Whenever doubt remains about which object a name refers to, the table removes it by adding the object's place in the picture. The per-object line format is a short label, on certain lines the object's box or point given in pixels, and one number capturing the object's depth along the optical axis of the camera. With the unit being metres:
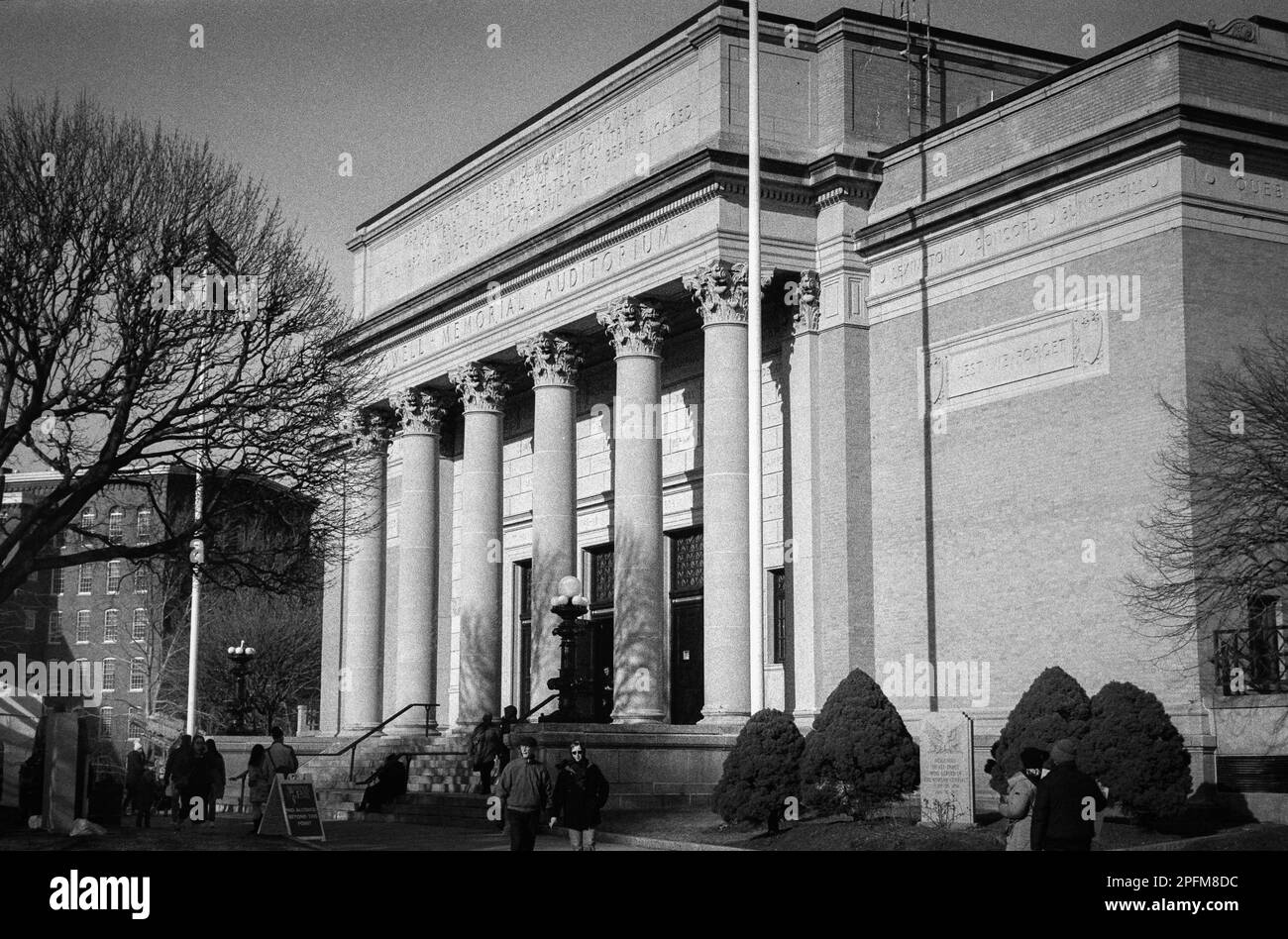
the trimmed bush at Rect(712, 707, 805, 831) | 27.11
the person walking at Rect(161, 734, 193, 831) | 34.06
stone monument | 25.80
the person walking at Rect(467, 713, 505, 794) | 33.58
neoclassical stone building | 30.45
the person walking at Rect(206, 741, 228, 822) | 34.91
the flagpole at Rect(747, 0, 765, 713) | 31.34
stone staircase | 35.34
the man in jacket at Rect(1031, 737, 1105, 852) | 14.37
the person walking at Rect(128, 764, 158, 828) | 35.12
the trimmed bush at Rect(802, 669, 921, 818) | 26.84
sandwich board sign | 27.73
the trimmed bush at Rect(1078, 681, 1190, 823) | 24.06
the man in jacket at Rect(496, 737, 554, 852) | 19.81
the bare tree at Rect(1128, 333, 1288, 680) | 25.55
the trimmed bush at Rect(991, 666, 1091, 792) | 25.31
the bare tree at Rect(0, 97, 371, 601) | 27.30
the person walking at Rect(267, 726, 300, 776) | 31.04
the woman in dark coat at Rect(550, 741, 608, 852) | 21.14
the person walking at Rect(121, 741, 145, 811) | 35.91
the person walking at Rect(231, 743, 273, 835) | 32.53
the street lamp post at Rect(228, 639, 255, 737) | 48.12
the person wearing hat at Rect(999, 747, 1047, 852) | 16.84
